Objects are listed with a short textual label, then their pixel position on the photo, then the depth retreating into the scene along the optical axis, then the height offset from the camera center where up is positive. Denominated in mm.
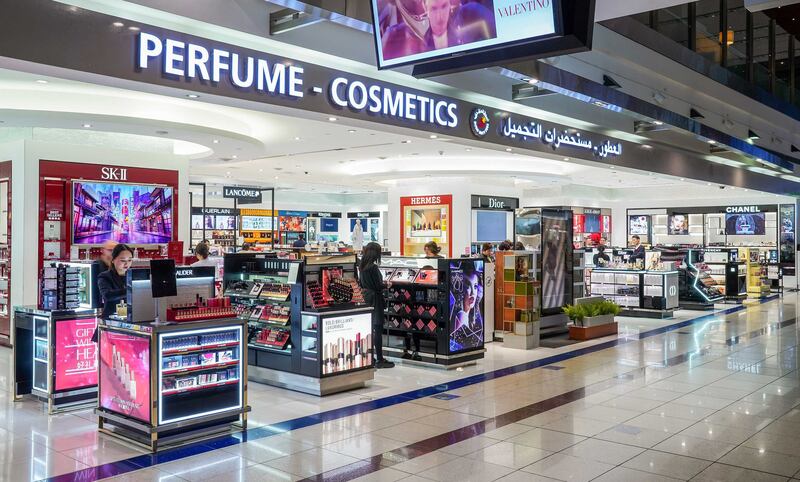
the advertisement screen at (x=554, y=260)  10891 -252
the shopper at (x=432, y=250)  8938 -67
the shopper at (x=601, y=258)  14962 -304
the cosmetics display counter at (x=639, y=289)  13477 -941
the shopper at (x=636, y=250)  14703 -121
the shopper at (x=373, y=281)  8047 -435
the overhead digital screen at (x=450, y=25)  3201 +1141
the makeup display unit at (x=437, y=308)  8112 -797
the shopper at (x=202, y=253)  8695 -99
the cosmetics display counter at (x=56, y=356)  6250 -1076
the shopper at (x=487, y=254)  10383 -146
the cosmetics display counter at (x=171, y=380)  5023 -1069
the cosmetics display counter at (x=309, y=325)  6738 -840
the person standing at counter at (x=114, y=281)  6020 -325
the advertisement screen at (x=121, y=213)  9812 +500
